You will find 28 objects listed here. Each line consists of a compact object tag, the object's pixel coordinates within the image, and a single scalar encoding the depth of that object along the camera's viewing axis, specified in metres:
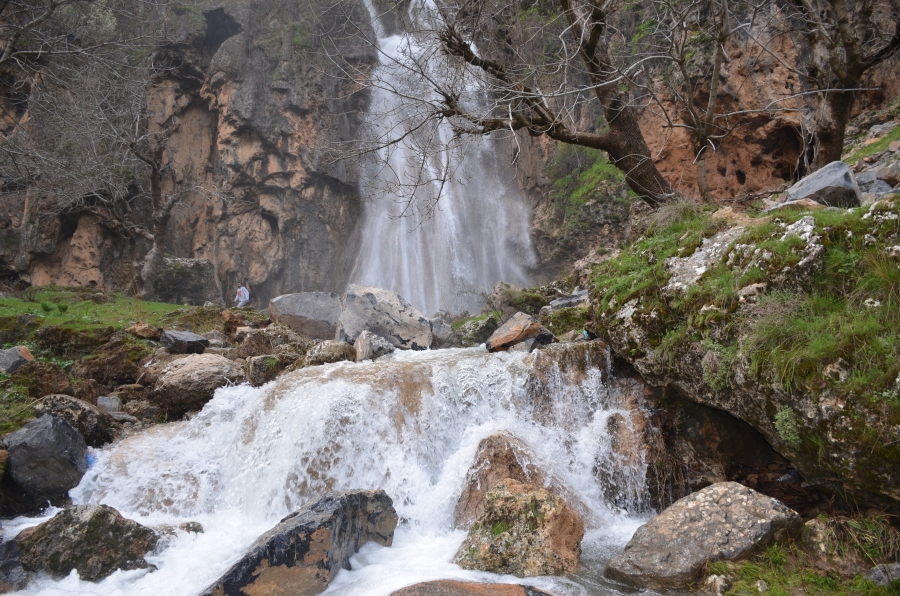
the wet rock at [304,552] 4.18
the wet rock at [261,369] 8.91
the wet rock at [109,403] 8.12
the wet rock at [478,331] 11.73
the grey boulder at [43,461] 5.91
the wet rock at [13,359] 7.68
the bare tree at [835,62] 6.53
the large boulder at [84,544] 4.79
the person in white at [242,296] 20.52
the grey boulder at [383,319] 10.76
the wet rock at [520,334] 8.62
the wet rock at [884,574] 3.41
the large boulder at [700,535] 4.05
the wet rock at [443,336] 11.45
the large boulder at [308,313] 12.52
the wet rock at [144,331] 10.43
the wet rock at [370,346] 9.45
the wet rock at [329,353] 9.16
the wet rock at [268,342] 10.18
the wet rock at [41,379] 7.44
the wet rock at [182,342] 10.12
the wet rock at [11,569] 4.56
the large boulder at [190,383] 8.49
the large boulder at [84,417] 7.02
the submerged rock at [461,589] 3.88
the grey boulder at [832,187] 5.50
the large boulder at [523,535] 4.46
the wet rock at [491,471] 5.79
